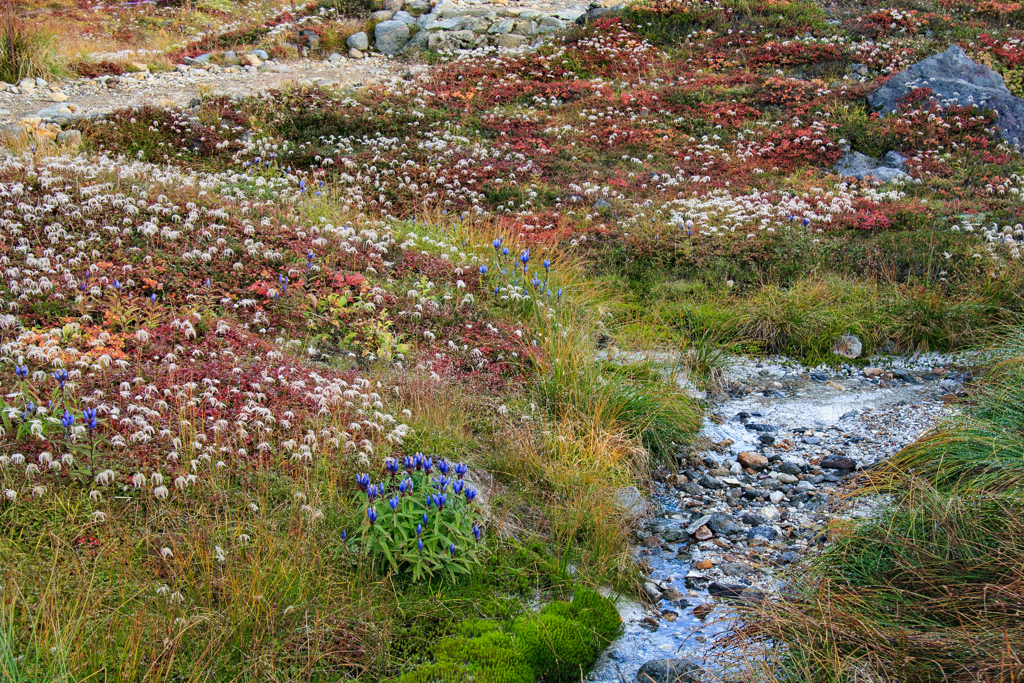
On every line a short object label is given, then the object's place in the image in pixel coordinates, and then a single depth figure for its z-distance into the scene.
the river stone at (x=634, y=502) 5.74
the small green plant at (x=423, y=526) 4.18
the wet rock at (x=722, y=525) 5.69
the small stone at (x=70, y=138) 11.99
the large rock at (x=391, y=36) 21.77
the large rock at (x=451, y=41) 20.97
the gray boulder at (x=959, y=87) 14.98
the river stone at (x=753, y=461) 6.73
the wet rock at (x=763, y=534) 5.55
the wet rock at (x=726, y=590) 4.88
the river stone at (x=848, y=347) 8.94
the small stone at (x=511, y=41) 20.86
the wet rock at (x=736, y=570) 5.10
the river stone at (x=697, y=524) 5.71
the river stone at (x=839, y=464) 6.46
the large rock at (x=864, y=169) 13.48
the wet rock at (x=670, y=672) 3.85
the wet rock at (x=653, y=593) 4.89
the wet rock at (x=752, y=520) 5.79
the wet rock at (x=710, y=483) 6.40
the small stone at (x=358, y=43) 21.69
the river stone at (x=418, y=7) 23.75
